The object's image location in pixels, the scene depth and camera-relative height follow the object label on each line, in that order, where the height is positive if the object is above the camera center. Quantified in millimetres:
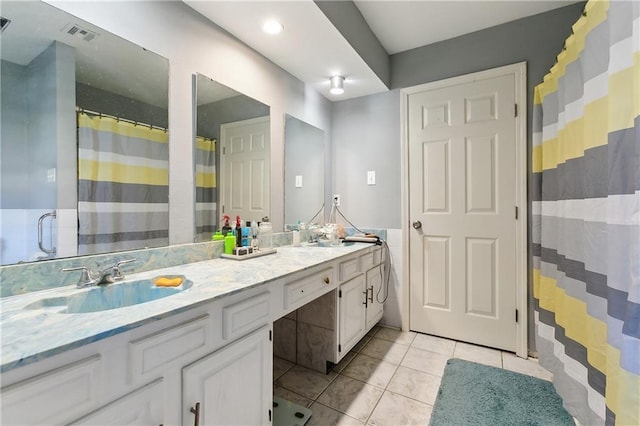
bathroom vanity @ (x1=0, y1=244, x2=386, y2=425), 604 -385
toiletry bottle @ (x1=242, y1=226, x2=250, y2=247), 1706 -156
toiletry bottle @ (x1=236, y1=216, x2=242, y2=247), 1685 -154
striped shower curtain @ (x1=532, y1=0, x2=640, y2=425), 858 -28
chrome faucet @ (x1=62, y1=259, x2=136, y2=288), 1067 -256
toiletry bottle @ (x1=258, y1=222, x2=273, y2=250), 1866 -165
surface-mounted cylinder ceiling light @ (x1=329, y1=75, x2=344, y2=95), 2309 +1040
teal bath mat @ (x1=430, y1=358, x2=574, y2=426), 1472 -1085
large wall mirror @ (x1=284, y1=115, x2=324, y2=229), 2284 +331
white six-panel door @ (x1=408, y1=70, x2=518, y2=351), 2180 -9
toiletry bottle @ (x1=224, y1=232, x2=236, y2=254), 1634 -195
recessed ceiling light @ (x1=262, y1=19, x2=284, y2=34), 1629 +1079
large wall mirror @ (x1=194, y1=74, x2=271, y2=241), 1586 +339
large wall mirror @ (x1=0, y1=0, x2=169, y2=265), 972 +287
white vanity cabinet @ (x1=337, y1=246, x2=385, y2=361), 1864 -639
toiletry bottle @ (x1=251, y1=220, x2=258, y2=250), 1735 -154
